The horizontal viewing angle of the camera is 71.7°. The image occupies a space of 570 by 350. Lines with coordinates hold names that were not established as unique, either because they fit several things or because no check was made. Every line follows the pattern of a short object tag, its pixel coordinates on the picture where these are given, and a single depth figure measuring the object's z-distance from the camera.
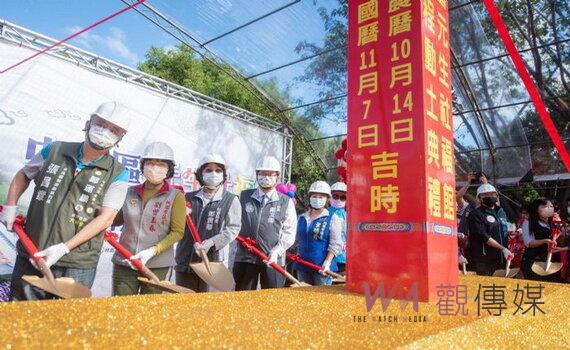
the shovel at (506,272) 3.26
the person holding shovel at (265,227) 3.49
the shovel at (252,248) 3.35
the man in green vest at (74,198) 1.95
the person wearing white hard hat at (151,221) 2.46
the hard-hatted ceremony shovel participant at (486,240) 3.92
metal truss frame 4.02
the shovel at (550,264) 3.16
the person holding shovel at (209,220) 3.00
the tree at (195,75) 14.95
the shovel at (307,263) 3.45
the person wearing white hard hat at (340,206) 3.97
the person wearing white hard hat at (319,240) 3.67
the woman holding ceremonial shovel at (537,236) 4.04
